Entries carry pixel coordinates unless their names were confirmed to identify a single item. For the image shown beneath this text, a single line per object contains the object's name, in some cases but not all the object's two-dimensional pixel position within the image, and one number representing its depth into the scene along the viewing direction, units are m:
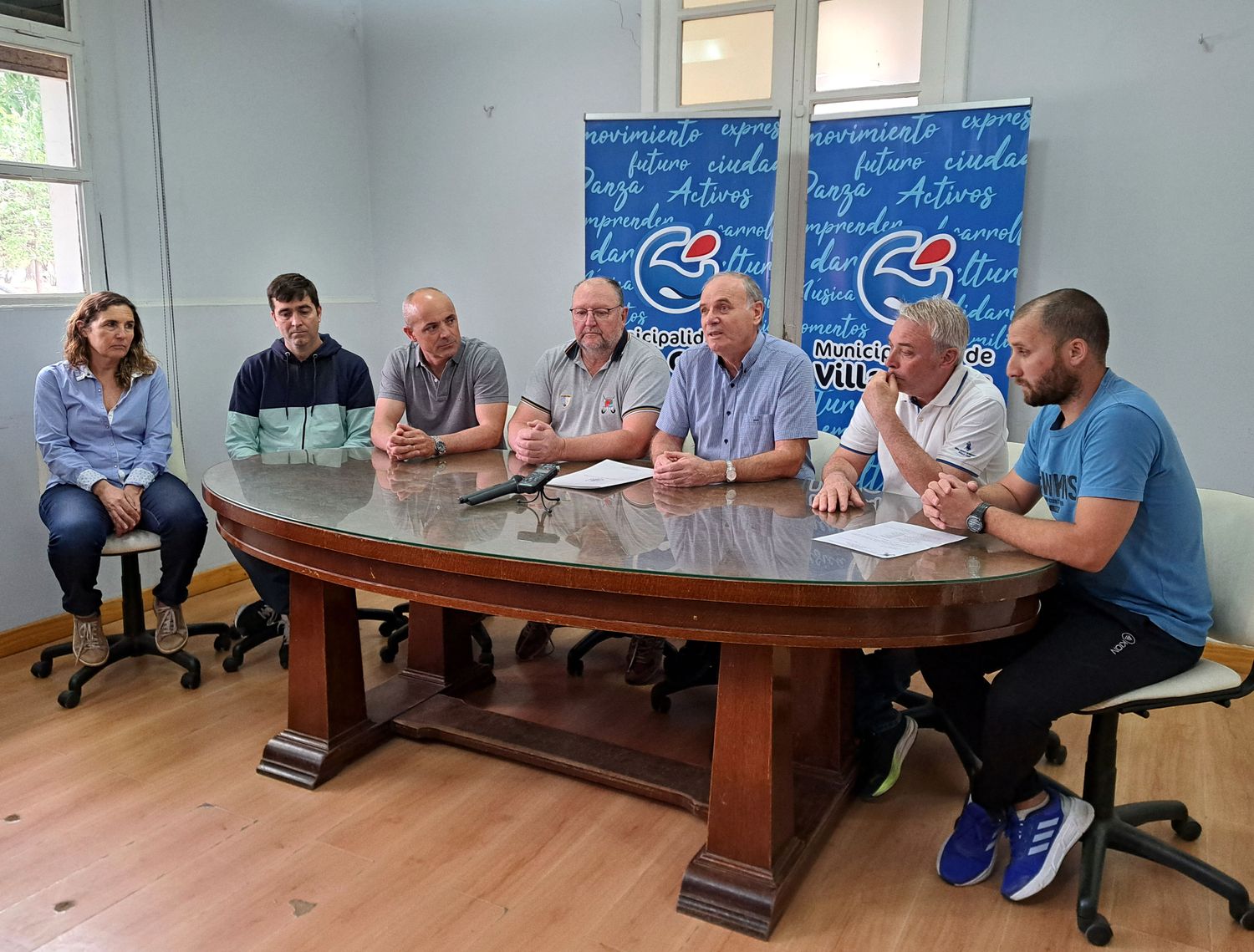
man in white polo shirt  2.45
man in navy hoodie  3.58
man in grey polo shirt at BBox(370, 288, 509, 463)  3.38
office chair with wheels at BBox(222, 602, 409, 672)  3.40
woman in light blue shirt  3.19
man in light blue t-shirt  1.93
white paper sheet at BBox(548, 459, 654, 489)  2.61
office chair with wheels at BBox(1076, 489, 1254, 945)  2.00
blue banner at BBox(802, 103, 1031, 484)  3.61
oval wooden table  1.78
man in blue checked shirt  2.80
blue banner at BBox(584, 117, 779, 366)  4.01
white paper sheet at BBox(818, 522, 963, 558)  1.93
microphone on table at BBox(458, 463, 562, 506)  2.35
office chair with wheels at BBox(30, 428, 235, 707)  3.22
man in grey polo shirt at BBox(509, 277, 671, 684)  3.21
